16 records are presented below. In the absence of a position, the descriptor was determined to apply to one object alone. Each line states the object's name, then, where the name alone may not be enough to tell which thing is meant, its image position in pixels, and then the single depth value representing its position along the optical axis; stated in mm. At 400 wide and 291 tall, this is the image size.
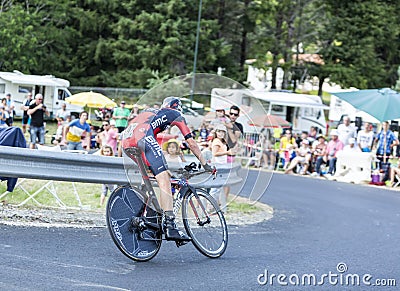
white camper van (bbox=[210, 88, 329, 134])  40844
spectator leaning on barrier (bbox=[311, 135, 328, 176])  25384
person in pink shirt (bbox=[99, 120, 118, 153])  20047
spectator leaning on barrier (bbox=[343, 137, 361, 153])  24391
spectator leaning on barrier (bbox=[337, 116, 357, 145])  26062
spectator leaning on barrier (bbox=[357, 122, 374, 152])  24781
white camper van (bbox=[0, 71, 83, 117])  42156
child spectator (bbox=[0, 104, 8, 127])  25062
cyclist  7938
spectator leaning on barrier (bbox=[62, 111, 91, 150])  19873
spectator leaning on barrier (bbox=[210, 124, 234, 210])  10016
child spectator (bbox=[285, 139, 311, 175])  25656
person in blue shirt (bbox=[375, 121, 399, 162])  23328
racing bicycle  7914
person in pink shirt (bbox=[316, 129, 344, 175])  24953
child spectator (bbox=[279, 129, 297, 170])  26969
